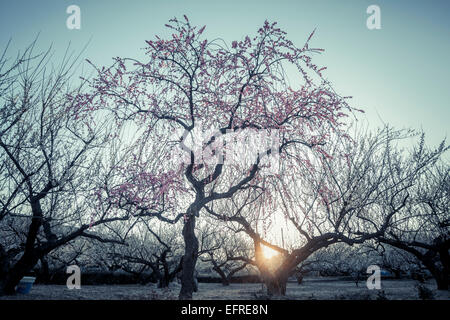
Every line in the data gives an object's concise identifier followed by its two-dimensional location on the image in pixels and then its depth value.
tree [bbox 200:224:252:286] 25.44
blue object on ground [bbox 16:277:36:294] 12.01
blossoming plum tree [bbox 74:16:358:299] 6.83
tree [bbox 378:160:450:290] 13.54
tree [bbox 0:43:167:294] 7.60
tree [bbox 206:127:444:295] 10.84
